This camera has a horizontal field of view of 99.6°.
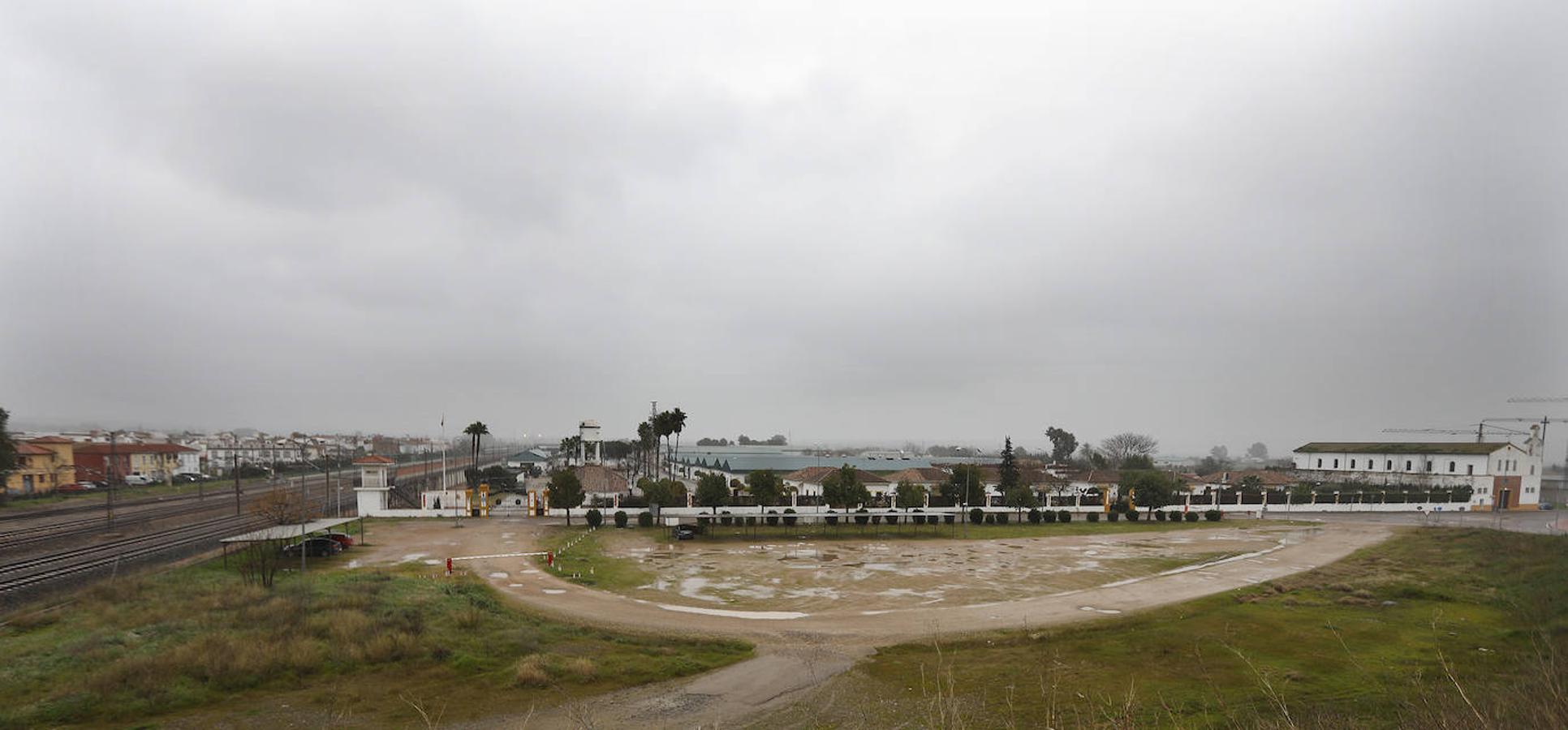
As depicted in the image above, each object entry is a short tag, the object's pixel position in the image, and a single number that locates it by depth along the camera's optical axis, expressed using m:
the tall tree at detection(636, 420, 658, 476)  97.56
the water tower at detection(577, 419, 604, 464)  101.19
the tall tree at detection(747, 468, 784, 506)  54.16
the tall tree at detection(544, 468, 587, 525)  51.06
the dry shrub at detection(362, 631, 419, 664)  18.72
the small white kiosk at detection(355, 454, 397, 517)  51.16
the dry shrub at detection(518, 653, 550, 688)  17.34
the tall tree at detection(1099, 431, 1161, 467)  142.88
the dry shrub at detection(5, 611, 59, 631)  21.08
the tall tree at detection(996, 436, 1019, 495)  73.38
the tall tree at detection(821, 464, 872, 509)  56.91
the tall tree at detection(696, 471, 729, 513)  55.41
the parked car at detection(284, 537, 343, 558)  34.56
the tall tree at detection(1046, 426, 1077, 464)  154.12
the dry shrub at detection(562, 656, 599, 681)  17.80
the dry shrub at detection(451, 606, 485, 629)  22.05
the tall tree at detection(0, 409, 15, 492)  55.94
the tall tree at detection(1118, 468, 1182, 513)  64.25
